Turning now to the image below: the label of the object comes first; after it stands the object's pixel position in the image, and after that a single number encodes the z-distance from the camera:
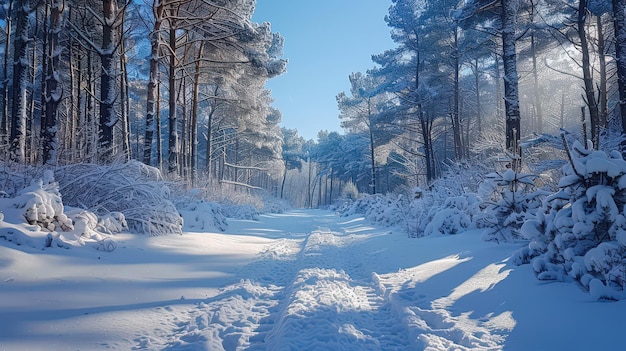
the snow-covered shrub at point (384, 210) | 11.02
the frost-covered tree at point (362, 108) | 23.21
